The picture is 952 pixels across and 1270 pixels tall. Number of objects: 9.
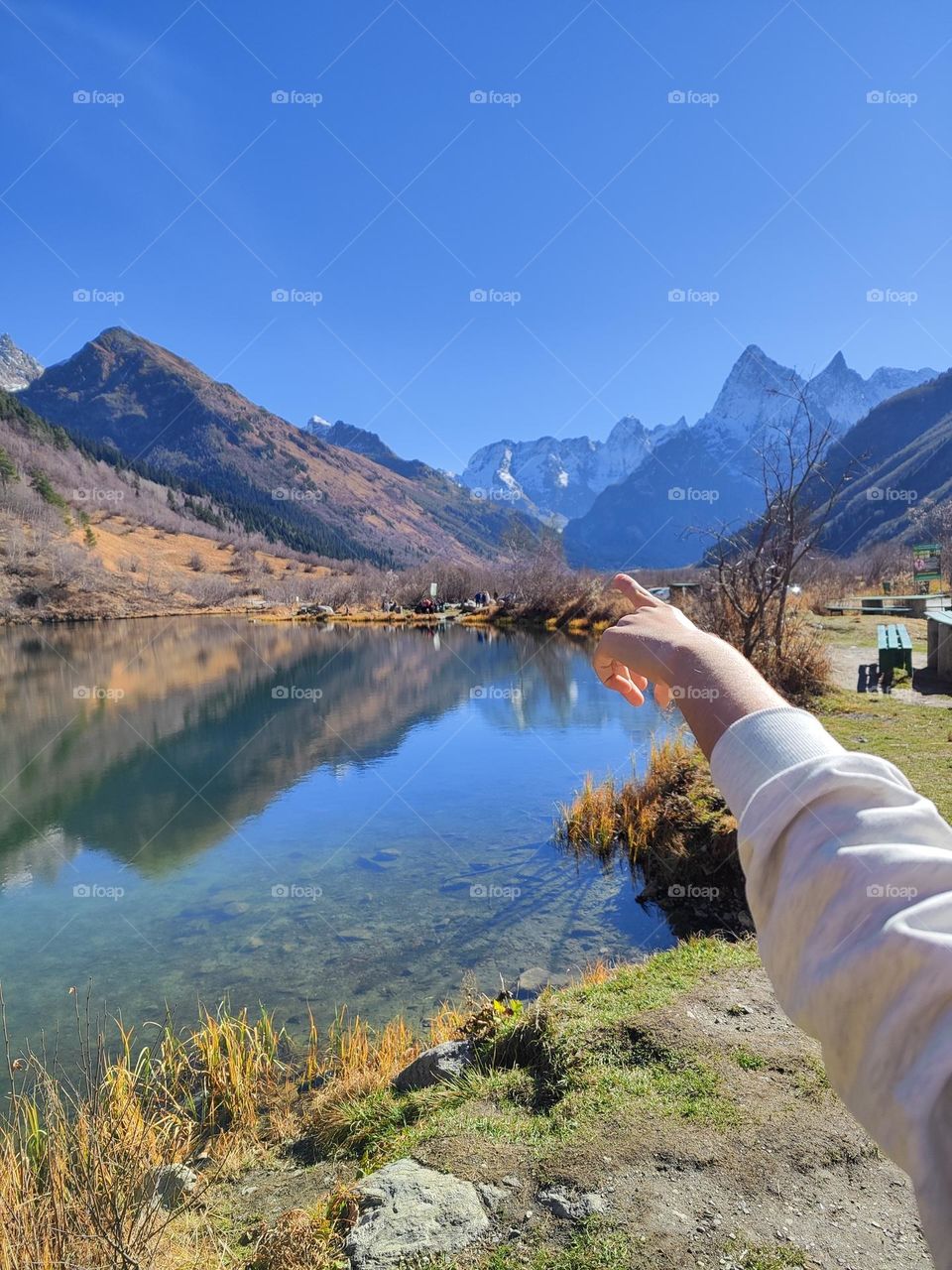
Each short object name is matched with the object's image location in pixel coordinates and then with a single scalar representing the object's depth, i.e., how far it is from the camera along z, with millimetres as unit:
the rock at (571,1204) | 2717
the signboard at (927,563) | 25906
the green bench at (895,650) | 12812
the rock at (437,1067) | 4023
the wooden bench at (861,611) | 24525
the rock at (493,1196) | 2824
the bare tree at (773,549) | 11758
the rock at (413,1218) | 2664
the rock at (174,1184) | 3582
